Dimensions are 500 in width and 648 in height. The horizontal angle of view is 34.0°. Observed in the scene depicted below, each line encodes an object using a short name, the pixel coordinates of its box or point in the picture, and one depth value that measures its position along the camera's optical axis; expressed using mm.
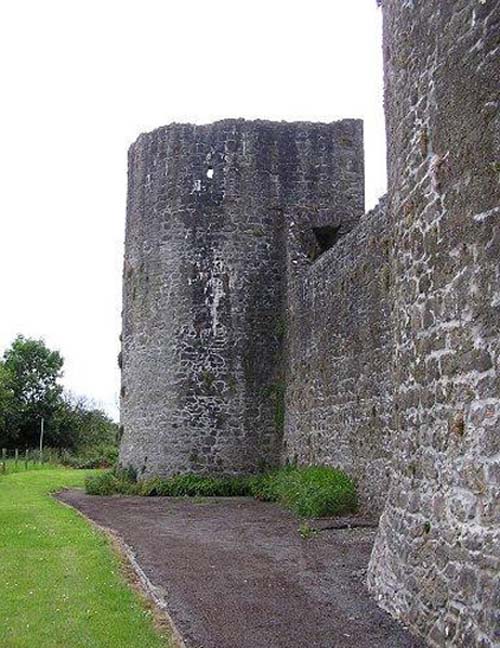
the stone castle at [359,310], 6078
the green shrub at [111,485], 20844
